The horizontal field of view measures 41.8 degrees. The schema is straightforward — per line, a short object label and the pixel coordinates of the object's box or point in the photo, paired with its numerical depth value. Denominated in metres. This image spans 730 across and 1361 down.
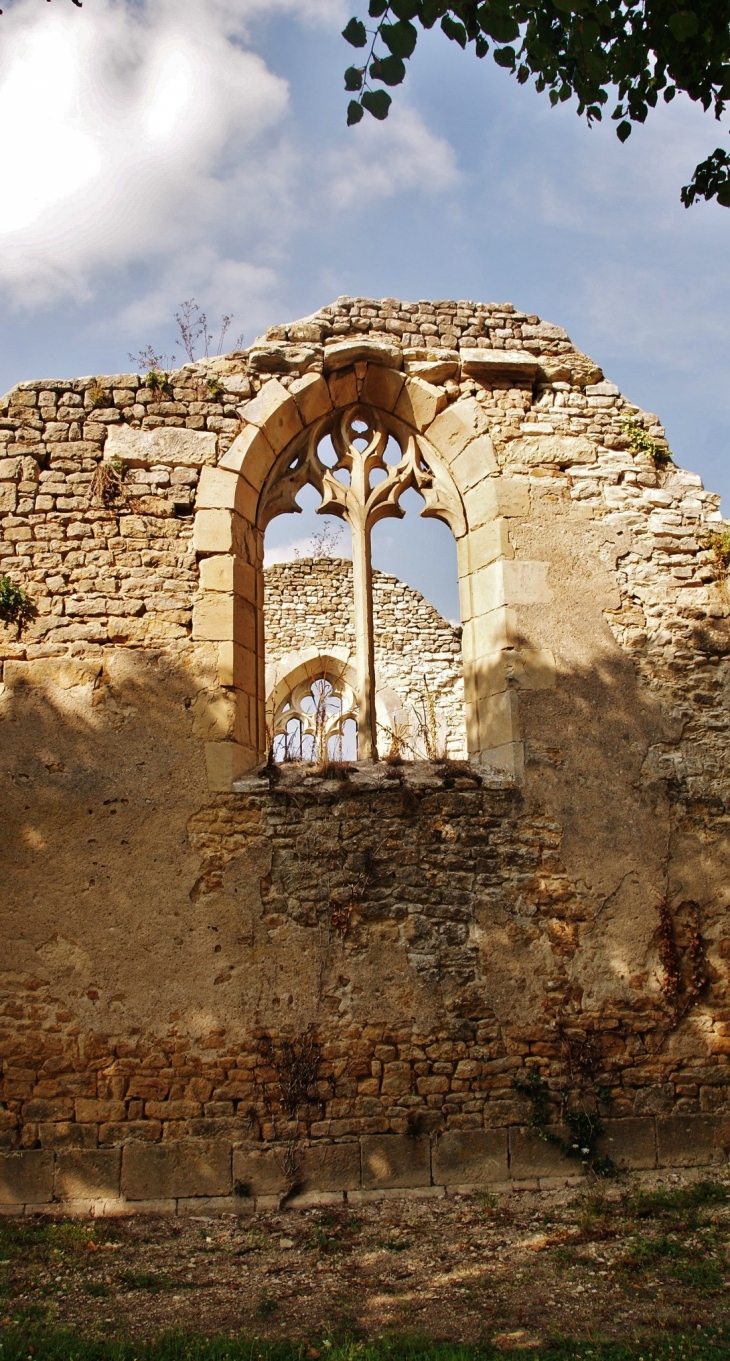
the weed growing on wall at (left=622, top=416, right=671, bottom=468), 6.40
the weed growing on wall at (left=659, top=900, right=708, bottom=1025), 5.54
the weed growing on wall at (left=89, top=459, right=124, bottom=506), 5.92
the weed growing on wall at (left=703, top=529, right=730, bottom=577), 6.26
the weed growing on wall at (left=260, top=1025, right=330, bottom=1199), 5.15
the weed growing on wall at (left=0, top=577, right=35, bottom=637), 5.70
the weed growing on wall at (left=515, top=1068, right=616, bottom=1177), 5.22
